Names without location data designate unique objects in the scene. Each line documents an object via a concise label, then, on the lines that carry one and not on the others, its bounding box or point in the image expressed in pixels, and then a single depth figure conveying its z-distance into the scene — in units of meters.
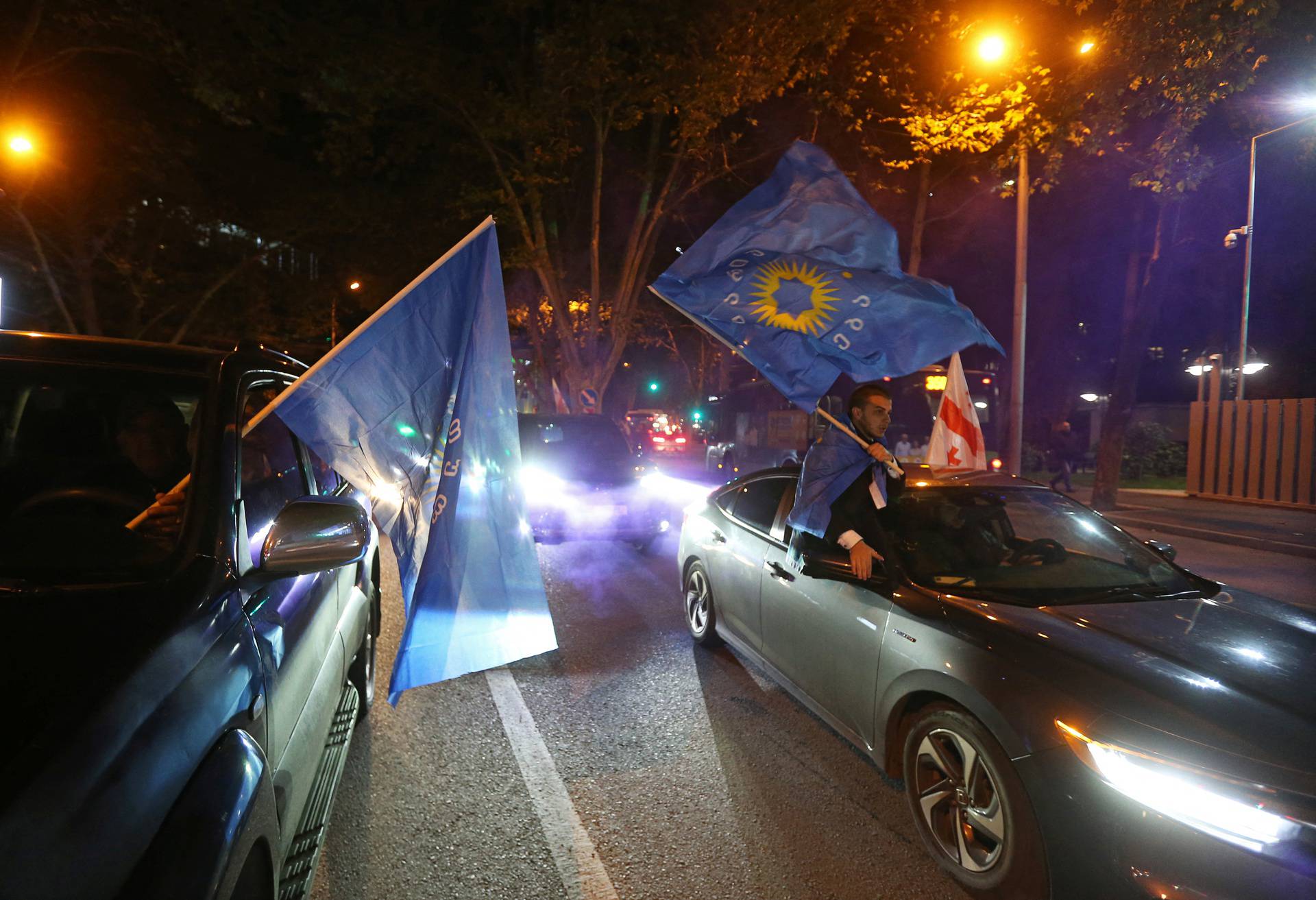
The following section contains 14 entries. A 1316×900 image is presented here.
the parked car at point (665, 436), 39.69
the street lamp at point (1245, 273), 17.41
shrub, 24.69
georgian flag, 8.18
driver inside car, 2.91
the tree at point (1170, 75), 7.80
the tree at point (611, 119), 13.71
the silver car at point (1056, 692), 2.17
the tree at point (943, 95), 10.80
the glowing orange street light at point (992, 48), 10.30
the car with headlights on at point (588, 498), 9.40
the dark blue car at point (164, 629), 1.35
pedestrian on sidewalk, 17.72
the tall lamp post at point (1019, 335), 13.21
